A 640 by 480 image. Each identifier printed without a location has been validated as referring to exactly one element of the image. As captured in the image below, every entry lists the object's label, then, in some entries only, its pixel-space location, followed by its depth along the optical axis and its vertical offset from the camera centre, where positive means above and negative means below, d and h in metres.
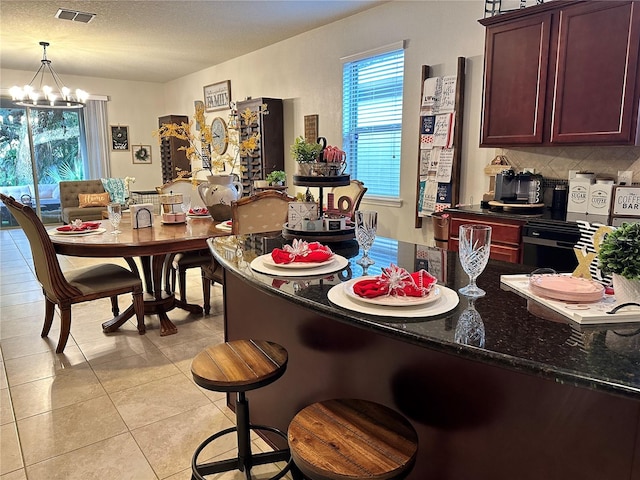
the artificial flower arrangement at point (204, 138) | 3.25 +0.22
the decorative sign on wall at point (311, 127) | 5.48 +0.48
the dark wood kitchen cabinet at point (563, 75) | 2.74 +0.61
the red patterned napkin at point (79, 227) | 3.23 -0.43
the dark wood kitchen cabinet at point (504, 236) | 3.05 -0.46
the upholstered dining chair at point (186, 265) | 3.75 -0.81
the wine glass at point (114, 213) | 3.35 -0.34
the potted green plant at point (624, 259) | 1.04 -0.21
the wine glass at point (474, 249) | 1.28 -0.23
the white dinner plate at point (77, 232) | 3.15 -0.46
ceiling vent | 4.64 +1.58
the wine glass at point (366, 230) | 1.70 -0.23
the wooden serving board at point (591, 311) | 1.06 -0.35
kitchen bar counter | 0.92 -0.56
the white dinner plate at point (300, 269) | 1.54 -0.35
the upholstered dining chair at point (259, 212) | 3.26 -0.33
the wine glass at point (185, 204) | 3.88 -0.33
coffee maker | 3.35 -0.15
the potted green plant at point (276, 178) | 5.40 -0.13
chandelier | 5.95 +0.94
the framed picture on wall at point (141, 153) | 9.27 +0.29
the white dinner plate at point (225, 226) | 3.40 -0.45
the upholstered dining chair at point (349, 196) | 4.68 -0.30
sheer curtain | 8.70 +0.54
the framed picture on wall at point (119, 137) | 9.00 +0.59
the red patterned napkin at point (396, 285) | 1.21 -0.32
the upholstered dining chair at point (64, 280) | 2.85 -0.78
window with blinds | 4.55 +0.51
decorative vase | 3.61 -0.21
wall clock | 7.21 +0.58
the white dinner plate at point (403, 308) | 1.13 -0.36
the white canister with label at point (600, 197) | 2.97 -0.19
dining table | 2.96 -0.52
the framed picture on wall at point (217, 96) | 7.09 +1.15
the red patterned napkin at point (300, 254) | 1.62 -0.31
